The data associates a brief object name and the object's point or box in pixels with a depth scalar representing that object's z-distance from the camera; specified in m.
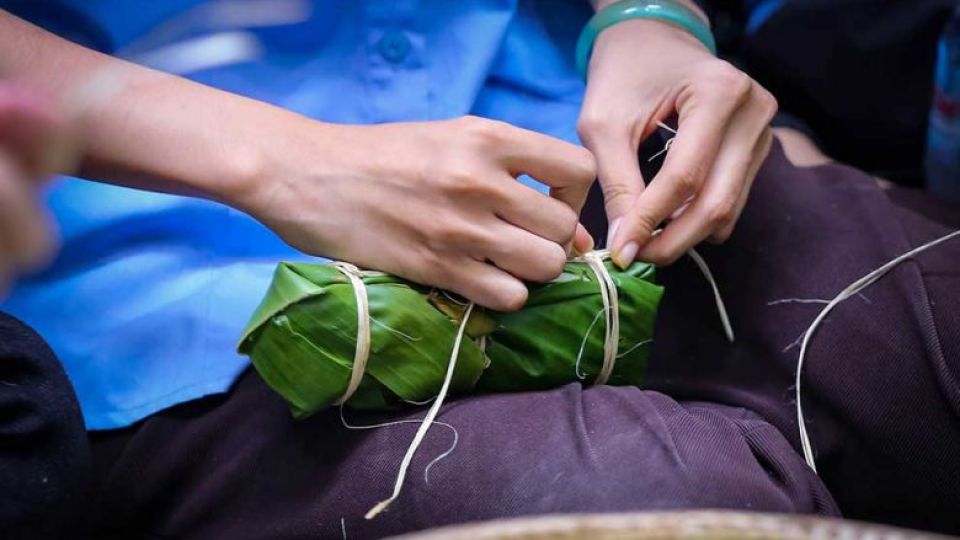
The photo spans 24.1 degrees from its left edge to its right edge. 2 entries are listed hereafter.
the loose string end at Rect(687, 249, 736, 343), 0.97
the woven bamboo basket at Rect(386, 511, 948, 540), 0.75
